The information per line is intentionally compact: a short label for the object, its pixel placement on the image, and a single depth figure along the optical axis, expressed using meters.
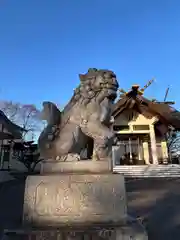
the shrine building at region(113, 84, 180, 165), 13.34
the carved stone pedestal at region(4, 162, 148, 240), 1.67
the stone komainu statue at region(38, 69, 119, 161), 2.20
